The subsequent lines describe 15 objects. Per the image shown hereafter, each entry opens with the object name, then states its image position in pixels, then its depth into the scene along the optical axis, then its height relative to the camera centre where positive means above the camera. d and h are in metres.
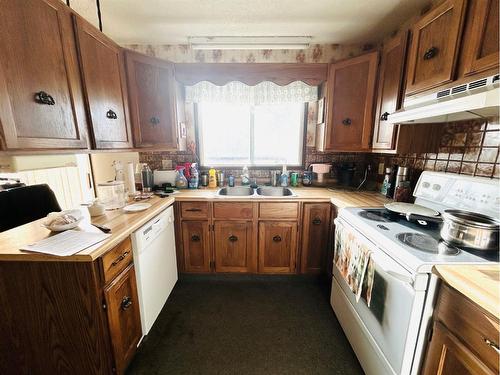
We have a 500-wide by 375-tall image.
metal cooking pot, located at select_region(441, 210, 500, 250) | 0.89 -0.35
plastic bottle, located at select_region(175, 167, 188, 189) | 2.30 -0.30
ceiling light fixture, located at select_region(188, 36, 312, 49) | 2.03 +1.11
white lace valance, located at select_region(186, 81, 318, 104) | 2.24 +0.66
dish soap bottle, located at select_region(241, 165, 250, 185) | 2.40 -0.27
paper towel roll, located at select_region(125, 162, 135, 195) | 1.85 -0.24
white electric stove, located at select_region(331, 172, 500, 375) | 0.88 -0.52
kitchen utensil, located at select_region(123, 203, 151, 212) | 1.52 -0.41
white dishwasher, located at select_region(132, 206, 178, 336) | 1.35 -0.83
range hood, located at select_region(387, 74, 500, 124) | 0.83 +0.24
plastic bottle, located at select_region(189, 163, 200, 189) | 2.31 -0.27
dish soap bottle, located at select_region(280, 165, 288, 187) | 2.36 -0.27
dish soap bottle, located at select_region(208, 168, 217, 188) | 2.38 -0.29
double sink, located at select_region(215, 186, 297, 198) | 2.32 -0.42
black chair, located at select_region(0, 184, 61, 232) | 1.48 -0.40
